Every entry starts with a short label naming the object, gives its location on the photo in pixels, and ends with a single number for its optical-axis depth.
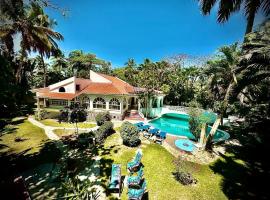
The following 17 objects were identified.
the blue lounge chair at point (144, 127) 19.48
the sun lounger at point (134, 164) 11.43
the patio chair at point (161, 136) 16.99
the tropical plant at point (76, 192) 7.25
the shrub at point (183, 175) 10.59
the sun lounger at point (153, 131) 17.94
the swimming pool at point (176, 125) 20.61
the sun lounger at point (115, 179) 9.33
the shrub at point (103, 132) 16.60
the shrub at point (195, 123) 17.52
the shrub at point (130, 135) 15.28
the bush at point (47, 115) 25.45
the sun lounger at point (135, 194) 8.41
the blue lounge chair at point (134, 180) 9.43
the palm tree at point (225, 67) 13.57
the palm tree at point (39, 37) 22.98
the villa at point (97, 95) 25.59
